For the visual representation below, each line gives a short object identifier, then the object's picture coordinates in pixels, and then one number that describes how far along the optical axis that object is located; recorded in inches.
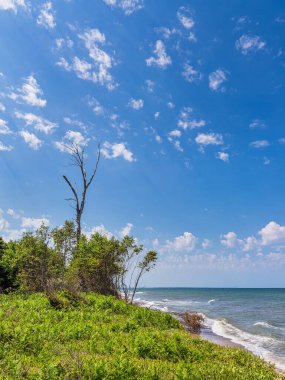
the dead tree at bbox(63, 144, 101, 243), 1453.0
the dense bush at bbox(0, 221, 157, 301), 1149.1
